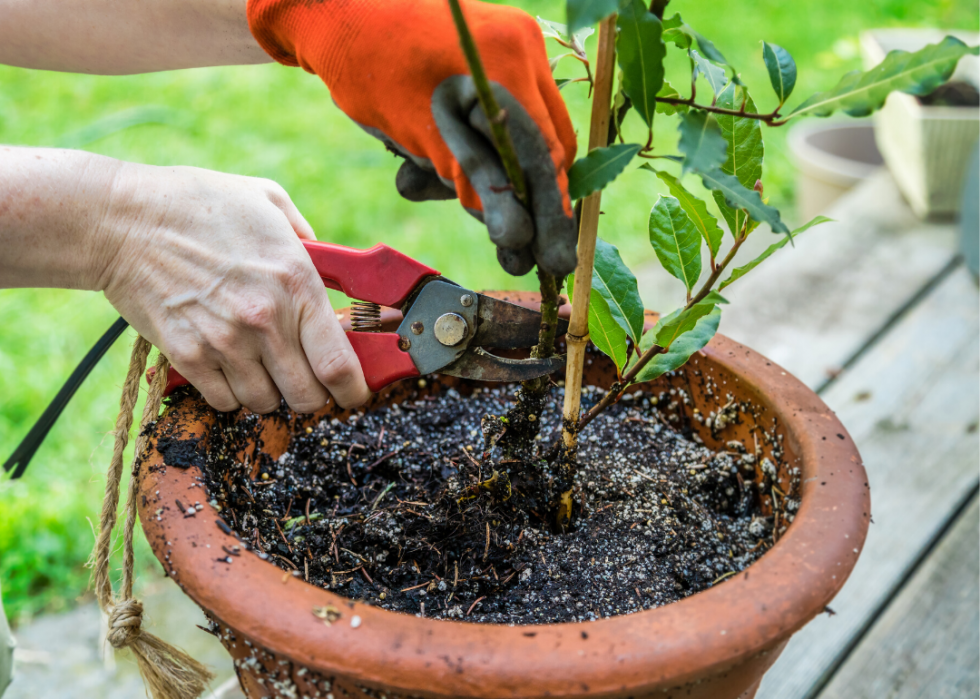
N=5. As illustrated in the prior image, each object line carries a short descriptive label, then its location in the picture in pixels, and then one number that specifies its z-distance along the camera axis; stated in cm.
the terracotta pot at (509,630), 59
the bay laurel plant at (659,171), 61
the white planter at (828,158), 230
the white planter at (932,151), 189
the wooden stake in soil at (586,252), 65
